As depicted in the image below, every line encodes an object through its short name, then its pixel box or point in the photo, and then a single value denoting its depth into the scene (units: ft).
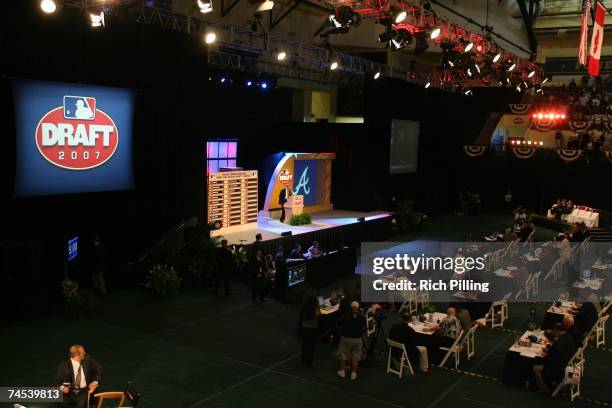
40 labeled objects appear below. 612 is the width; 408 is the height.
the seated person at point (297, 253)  48.04
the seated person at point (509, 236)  56.59
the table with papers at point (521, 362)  27.84
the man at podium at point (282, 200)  65.62
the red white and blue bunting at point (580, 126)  78.38
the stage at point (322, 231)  55.26
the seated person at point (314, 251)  49.09
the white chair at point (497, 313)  37.30
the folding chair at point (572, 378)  26.63
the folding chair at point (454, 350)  29.94
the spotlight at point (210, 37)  44.45
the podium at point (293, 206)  66.23
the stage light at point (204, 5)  35.09
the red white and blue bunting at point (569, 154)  78.84
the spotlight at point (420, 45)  50.09
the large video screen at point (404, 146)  77.25
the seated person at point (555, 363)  26.94
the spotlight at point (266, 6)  44.66
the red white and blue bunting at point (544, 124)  81.41
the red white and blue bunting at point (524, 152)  86.43
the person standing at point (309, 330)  29.71
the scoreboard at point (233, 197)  59.41
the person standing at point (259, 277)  40.61
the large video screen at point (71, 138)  35.47
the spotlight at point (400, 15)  41.37
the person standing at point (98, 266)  38.70
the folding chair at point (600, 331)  34.37
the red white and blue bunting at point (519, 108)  83.20
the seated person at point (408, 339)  29.84
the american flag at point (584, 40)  49.29
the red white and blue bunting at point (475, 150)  88.02
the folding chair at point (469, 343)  31.18
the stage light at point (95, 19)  36.45
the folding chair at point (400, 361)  28.99
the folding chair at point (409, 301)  39.58
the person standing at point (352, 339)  28.17
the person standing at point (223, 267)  41.32
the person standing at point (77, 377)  21.54
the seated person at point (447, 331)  30.63
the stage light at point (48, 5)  32.48
